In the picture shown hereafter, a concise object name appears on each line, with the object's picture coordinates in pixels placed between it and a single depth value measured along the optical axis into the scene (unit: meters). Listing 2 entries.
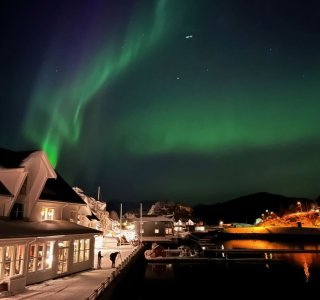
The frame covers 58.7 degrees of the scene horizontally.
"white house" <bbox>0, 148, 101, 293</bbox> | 17.38
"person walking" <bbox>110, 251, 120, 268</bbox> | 27.75
